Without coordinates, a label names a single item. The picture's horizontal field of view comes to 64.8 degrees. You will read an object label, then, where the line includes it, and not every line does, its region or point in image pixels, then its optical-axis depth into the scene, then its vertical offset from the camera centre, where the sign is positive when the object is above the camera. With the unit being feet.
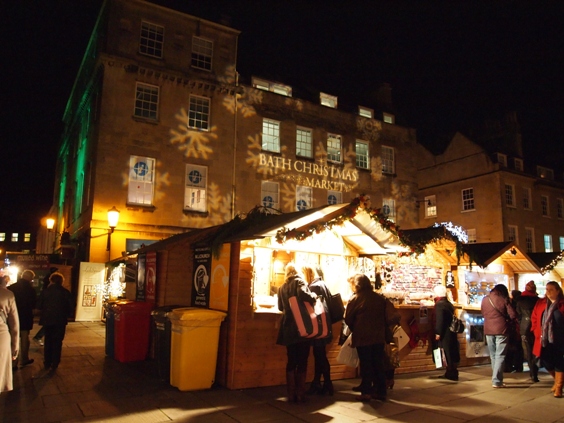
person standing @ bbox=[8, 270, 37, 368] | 29.44 -2.10
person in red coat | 24.58 -2.90
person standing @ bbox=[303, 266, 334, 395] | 23.08 -3.82
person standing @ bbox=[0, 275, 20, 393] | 17.02 -2.36
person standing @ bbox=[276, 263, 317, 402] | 21.49 -2.98
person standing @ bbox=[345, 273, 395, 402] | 22.65 -2.82
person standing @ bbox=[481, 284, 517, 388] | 26.78 -2.54
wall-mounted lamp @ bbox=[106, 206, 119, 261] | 53.93 +7.07
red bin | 31.17 -3.70
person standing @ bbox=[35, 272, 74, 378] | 28.55 -2.75
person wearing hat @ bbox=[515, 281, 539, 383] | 31.09 -2.24
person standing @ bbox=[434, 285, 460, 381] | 29.09 -3.21
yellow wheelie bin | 23.81 -3.71
